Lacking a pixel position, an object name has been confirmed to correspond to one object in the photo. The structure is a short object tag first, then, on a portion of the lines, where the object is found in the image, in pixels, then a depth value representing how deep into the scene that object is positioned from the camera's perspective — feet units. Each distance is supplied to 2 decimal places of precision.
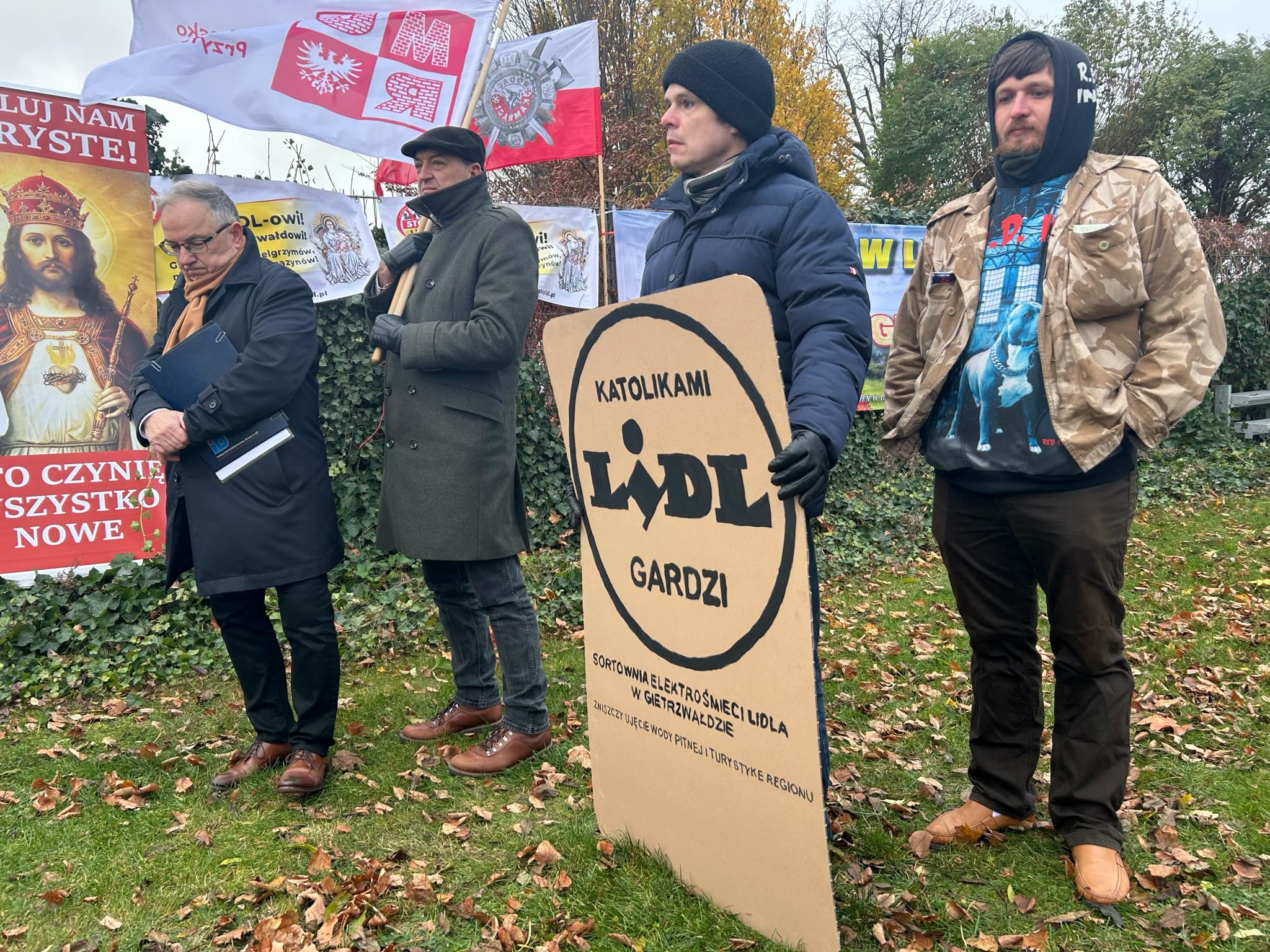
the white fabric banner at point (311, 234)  21.16
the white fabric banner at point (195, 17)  14.42
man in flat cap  11.74
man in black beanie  7.67
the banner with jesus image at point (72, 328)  18.63
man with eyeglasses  11.21
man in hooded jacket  8.37
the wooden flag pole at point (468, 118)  12.53
